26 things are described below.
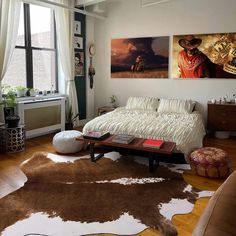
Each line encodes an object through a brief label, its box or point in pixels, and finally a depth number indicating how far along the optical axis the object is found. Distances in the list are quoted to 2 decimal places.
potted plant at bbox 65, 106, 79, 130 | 5.83
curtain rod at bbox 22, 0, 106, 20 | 4.82
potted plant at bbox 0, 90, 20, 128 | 4.32
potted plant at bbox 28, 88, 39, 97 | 5.22
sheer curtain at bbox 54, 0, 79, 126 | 5.55
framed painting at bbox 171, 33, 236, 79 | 5.16
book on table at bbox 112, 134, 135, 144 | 3.55
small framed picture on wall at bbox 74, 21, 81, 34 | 6.01
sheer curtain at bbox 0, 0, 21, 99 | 4.36
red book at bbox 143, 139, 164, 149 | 3.37
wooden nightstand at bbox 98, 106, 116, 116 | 6.21
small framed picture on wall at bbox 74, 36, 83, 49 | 6.08
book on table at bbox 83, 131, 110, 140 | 3.72
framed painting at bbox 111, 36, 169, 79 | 5.82
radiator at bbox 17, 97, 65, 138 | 4.83
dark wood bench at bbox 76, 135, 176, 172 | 3.33
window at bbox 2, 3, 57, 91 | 5.08
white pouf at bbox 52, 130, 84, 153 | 4.17
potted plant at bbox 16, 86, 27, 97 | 5.00
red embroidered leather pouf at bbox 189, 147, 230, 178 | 3.26
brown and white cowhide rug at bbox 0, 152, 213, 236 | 2.31
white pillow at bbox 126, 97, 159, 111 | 5.58
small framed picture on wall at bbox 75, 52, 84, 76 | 6.19
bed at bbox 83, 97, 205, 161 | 3.80
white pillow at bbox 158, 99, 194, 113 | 5.29
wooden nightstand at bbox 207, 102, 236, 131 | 4.99
